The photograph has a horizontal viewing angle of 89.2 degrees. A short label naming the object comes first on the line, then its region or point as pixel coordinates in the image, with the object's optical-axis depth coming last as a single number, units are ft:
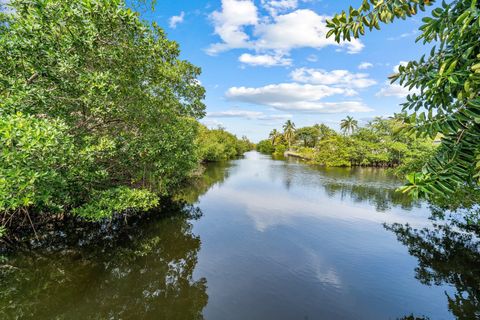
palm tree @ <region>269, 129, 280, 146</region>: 354.88
